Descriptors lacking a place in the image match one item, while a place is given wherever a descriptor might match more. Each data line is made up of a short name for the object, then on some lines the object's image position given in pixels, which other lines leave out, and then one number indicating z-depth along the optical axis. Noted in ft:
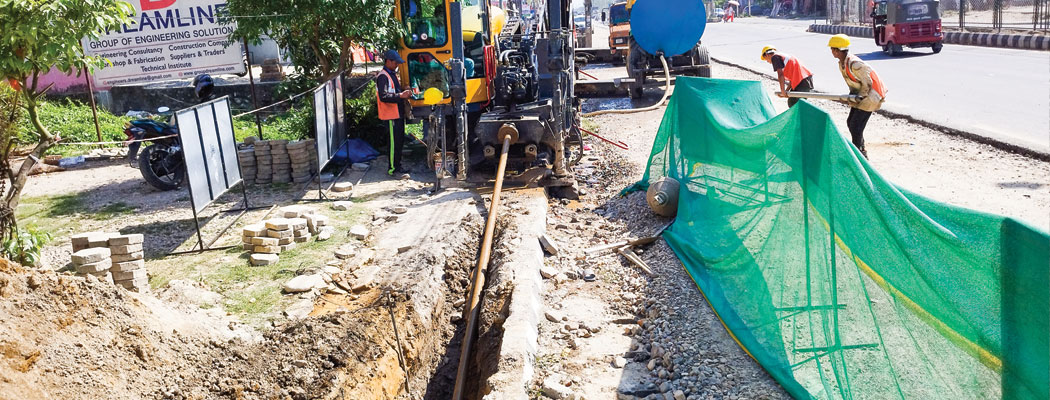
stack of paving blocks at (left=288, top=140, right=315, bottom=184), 35.70
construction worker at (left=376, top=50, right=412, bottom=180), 34.71
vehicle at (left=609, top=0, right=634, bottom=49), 79.82
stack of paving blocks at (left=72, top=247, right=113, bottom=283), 20.22
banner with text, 46.91
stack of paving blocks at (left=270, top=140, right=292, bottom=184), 35.81
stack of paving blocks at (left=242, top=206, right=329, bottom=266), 25.02
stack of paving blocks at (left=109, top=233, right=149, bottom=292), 21.01
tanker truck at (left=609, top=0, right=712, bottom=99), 56.29
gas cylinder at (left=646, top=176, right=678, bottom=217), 27.27
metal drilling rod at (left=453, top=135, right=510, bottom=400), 18.76
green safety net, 10.16
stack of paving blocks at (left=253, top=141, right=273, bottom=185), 35.73
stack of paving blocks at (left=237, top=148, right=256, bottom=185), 35.96
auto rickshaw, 73.87
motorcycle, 34.37
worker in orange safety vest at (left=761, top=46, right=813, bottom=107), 34.76
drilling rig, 32.30
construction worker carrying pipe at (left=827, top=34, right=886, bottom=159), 29.09
